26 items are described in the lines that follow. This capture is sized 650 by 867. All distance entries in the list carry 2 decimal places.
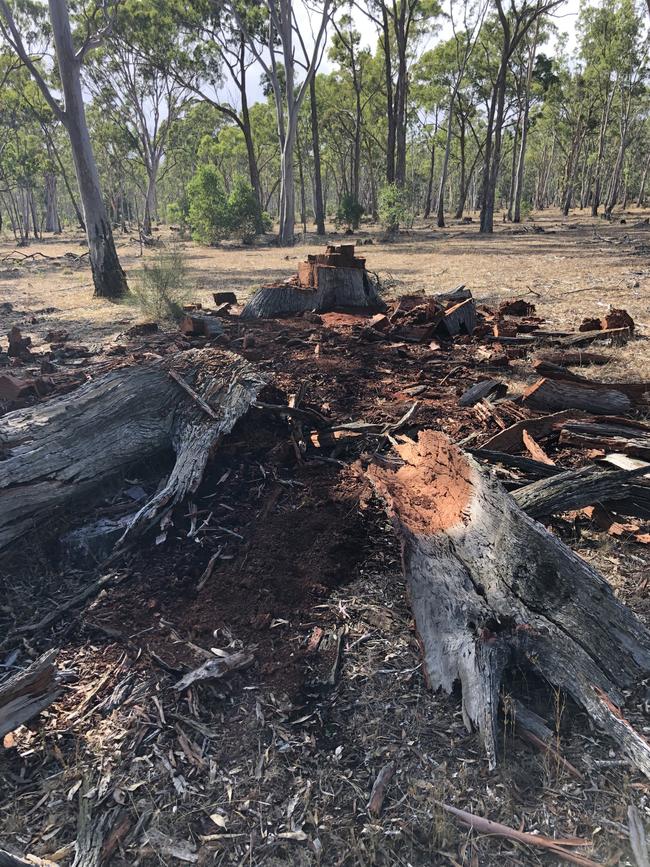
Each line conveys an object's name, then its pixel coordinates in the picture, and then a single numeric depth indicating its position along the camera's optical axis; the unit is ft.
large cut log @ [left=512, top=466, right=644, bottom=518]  9.29
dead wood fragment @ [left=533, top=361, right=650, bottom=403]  14.29
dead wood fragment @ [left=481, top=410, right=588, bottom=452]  11.98
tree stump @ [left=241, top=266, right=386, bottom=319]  27.48
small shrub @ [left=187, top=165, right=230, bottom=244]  86.58
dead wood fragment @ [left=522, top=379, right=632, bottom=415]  13.70
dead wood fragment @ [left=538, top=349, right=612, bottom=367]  18.35
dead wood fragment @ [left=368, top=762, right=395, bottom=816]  5.91
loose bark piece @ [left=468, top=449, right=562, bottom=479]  10.82
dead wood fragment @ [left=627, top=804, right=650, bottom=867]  5.19
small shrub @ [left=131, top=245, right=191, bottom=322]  29.07
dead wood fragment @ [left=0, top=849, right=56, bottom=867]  5.29
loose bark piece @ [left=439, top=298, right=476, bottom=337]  21.86
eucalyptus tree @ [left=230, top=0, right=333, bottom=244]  60.29
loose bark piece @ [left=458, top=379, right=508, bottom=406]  14.90
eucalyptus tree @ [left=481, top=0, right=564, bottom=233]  64.59
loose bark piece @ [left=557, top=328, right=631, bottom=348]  20.10
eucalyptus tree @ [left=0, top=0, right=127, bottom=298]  34.71
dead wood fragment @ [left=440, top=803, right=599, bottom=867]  5.29
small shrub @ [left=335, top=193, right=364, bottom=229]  91.75
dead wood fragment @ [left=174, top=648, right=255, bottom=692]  7.36
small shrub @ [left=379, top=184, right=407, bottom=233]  76.23
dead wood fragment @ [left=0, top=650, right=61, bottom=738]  6.65
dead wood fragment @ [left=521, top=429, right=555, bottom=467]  11.21
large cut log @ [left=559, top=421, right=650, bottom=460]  11.53
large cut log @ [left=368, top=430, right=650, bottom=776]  6.67
